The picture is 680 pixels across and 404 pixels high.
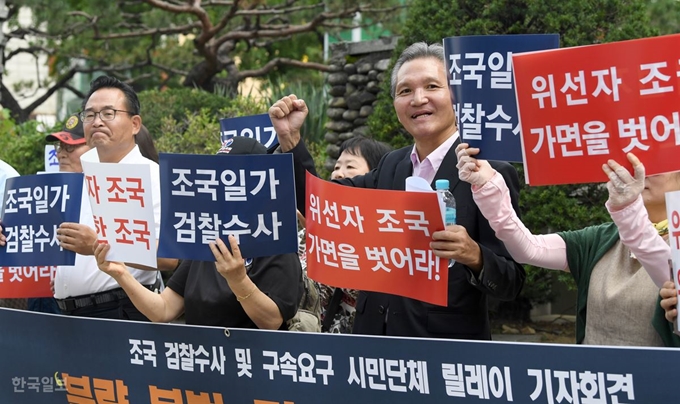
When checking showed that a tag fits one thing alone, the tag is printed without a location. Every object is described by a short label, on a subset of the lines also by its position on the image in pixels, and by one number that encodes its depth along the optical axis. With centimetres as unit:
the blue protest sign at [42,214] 445
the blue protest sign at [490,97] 343
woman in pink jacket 305
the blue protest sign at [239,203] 367
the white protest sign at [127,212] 399
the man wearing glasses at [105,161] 460
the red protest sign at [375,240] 343
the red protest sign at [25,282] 480
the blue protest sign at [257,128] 545
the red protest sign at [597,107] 311
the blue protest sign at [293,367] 297
